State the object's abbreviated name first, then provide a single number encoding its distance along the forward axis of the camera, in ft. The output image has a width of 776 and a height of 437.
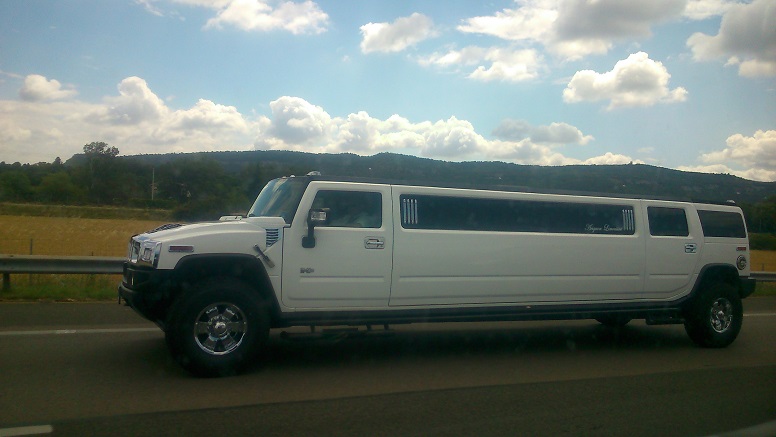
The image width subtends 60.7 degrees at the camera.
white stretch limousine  21.90
